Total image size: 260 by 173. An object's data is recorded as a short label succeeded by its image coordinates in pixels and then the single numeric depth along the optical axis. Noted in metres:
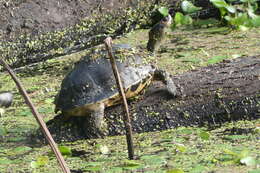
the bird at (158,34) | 10.23
